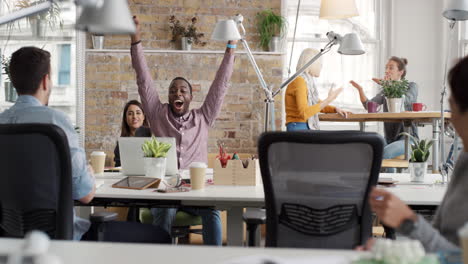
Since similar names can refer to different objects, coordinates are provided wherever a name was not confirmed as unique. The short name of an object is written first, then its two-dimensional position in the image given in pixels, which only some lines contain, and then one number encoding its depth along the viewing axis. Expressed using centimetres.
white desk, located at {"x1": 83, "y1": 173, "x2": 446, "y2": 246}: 291
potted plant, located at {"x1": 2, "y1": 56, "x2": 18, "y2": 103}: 557
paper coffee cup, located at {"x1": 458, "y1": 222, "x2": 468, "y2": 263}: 125
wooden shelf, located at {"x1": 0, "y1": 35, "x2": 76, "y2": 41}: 568
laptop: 355
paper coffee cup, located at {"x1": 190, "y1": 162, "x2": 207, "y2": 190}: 312
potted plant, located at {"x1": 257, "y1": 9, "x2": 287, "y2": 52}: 725
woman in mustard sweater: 524
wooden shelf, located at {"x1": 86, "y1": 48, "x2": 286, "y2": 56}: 723
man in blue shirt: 258
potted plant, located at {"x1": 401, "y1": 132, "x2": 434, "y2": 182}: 350
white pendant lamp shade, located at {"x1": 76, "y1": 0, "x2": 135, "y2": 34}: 176
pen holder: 327
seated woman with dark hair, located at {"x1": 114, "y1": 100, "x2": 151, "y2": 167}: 542
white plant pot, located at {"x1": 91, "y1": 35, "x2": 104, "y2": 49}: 721
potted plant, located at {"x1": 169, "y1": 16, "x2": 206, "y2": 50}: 728
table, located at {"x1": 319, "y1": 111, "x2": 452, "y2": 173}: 548
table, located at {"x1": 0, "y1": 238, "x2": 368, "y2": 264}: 142
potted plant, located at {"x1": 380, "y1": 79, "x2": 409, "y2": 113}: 596
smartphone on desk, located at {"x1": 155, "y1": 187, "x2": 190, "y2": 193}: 303
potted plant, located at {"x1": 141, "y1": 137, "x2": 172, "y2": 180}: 340
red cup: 599
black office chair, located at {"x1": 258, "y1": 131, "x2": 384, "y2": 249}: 241
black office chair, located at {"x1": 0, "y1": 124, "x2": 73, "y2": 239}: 235
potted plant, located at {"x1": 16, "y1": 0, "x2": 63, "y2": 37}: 589
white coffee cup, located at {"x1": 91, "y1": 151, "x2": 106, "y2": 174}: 384
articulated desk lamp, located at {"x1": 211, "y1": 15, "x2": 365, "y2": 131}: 402
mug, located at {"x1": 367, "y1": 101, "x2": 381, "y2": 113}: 616
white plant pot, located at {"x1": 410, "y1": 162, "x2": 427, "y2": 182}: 350
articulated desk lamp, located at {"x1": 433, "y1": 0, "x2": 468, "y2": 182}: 382
